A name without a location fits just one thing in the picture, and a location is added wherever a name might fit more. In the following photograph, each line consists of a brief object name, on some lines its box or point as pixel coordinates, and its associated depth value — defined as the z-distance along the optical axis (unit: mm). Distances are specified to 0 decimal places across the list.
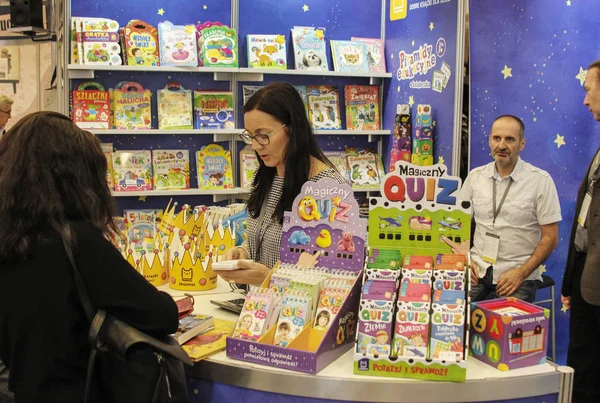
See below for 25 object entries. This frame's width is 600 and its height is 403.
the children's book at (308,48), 5523
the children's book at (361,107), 5738
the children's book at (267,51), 5398
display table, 1839
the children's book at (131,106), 5184
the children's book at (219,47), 5215
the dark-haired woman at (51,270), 1581
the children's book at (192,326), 2082
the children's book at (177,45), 5133
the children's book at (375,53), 5668
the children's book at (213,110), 5352
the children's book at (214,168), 5395
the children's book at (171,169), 5312
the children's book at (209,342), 1992
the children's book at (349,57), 5598
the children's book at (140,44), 5086
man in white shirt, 3703
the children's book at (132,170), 5191
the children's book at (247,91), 5477
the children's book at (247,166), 5469
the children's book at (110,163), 5168
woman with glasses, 2650
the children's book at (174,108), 5273
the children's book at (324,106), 5645
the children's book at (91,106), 5066
